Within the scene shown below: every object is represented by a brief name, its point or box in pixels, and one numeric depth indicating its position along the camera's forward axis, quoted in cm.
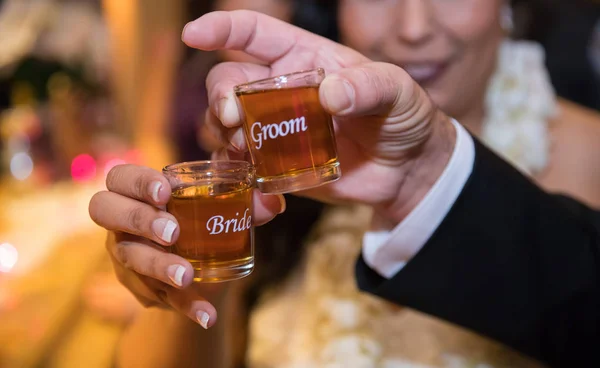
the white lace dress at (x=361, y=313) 107
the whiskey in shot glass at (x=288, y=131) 58
